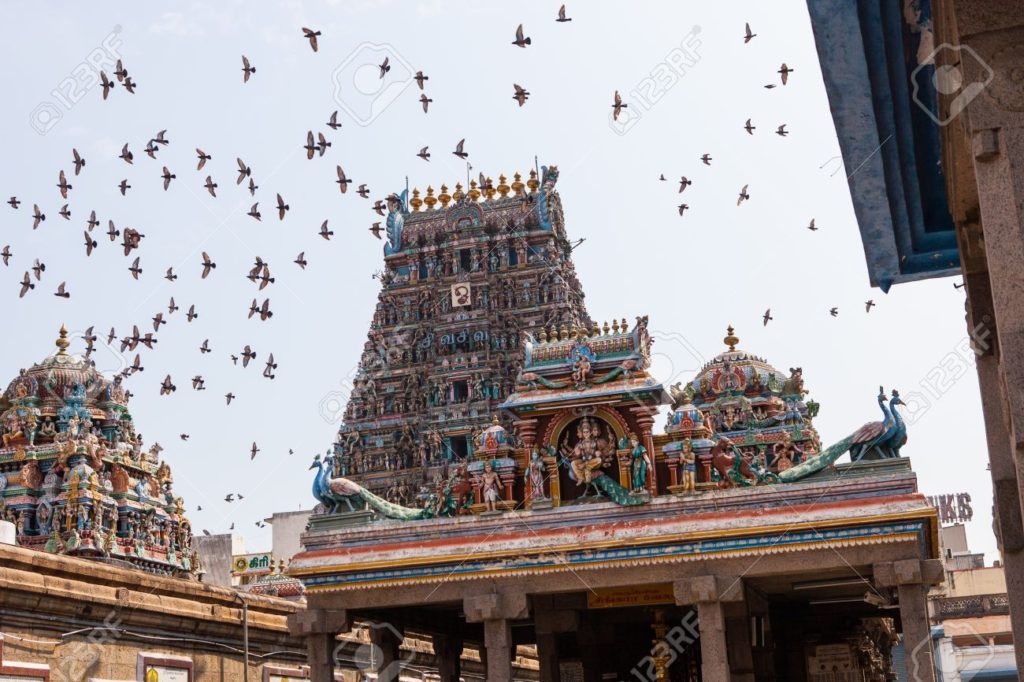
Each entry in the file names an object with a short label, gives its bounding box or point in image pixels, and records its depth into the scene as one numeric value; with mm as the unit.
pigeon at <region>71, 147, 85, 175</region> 21422
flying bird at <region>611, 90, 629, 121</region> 19531
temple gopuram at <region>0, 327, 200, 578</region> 48562
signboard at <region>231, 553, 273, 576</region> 69125
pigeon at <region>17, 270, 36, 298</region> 23297
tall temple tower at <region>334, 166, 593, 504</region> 58438
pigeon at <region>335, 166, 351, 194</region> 20906
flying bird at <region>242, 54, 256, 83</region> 18800
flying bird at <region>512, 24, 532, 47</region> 17812
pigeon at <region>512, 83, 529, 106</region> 19703
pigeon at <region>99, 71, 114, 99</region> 19389
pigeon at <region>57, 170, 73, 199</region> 22506
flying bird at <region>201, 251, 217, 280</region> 22212
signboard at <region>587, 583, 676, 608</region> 24078
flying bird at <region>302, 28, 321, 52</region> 18938
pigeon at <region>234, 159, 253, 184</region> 21641
